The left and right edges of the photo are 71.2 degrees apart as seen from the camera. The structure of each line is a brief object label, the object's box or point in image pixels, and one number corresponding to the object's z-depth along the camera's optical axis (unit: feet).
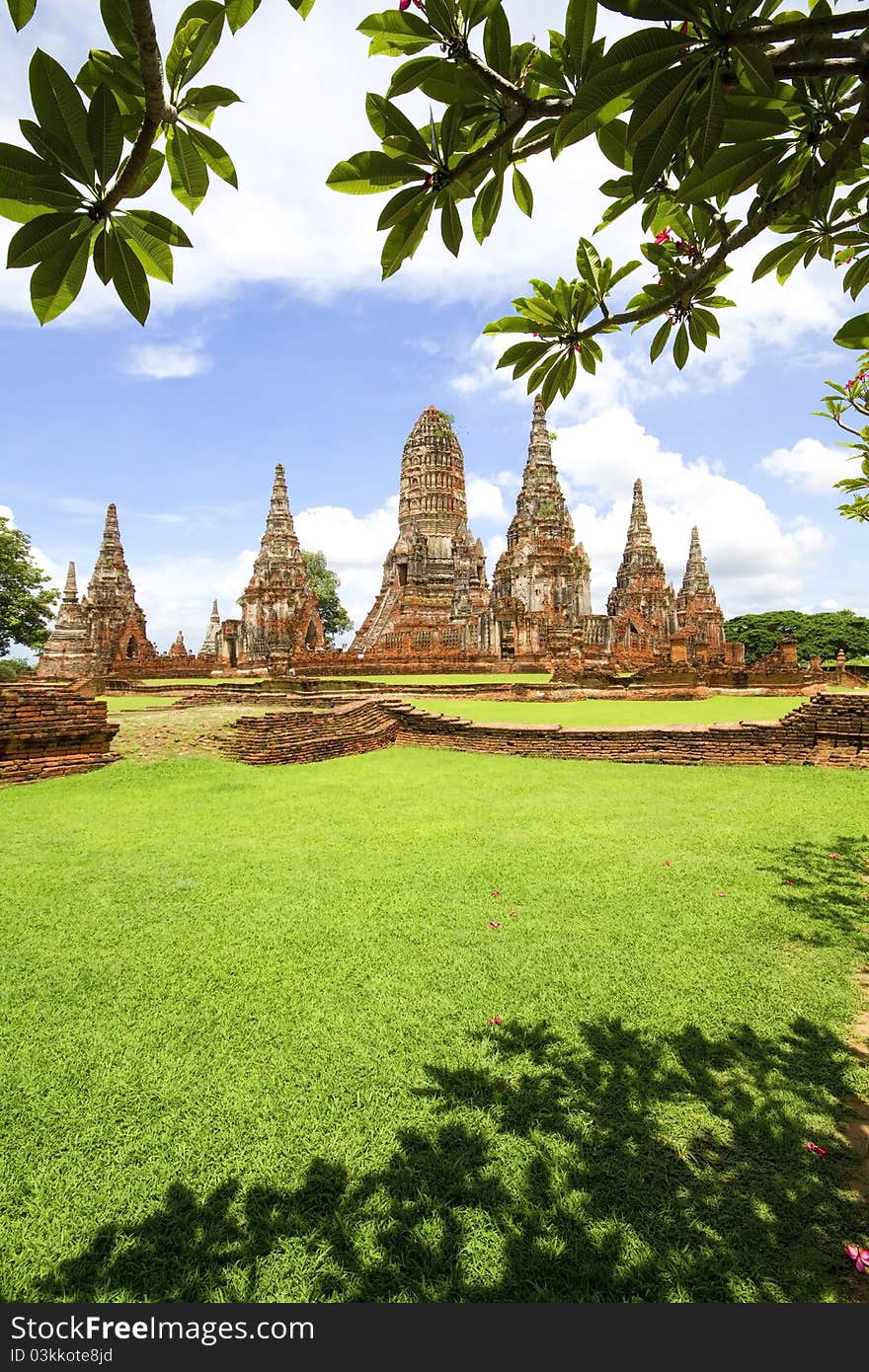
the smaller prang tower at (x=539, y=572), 91.09
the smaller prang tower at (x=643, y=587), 149.69
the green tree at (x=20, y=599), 95.14
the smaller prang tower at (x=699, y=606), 157.79
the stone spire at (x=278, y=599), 97.30
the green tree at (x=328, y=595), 170.71
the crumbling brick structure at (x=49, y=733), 26.99
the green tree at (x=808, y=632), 162.81
